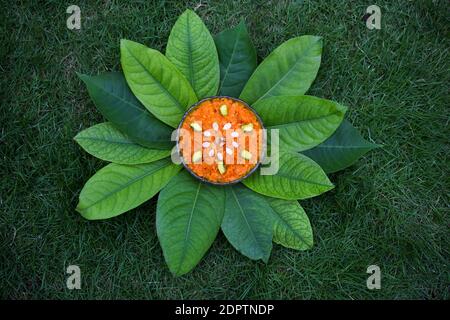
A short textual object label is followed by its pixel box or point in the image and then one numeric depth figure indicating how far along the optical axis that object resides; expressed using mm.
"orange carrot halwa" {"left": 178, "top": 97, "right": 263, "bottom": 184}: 1676
